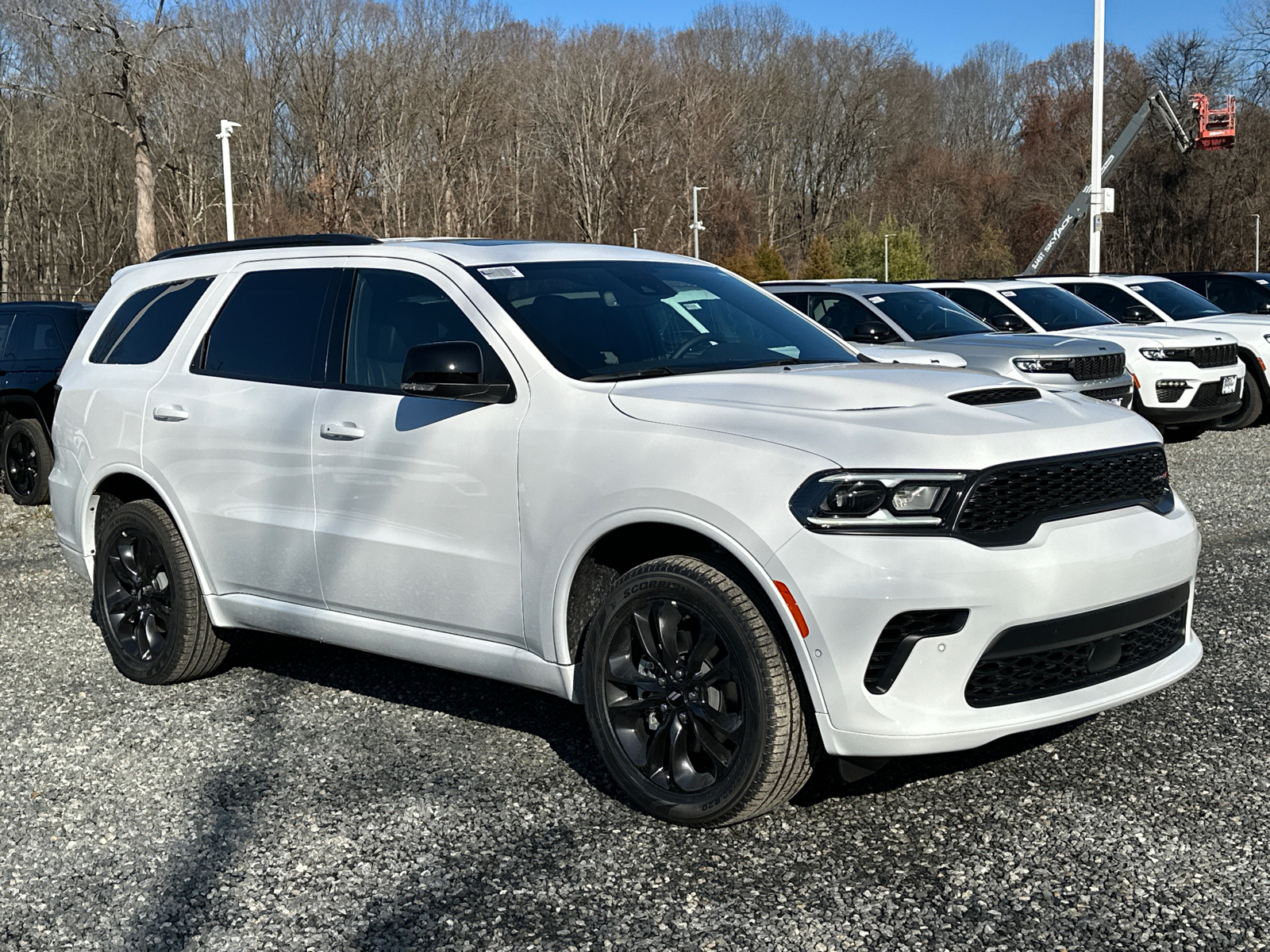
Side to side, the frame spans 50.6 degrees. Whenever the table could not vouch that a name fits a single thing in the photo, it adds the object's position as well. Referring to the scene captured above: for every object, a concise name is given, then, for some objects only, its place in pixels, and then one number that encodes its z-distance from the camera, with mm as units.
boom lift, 34438
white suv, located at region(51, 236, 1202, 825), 3633
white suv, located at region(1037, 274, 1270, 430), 15016
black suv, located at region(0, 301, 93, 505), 12102
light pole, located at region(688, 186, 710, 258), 64125
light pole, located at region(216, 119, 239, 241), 33312
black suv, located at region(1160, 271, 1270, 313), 18078
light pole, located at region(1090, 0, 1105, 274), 27500
